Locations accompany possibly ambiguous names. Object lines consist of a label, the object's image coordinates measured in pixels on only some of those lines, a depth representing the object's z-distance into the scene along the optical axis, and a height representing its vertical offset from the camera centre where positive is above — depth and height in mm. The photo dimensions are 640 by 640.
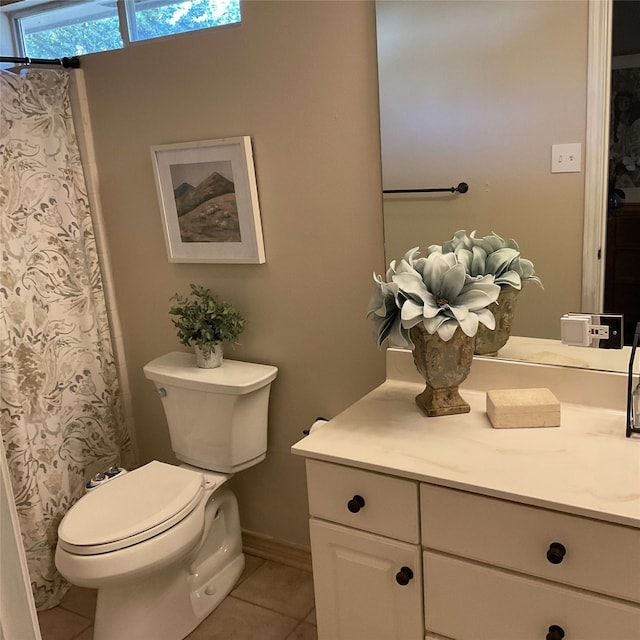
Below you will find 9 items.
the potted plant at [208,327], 2150 -438
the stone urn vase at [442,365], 1516 -441
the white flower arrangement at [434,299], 1432 -275
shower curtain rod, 2186 +477
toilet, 1812 -911
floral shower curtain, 2154 -404
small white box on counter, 1469 -540
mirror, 1526 +99
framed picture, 2084 -30
